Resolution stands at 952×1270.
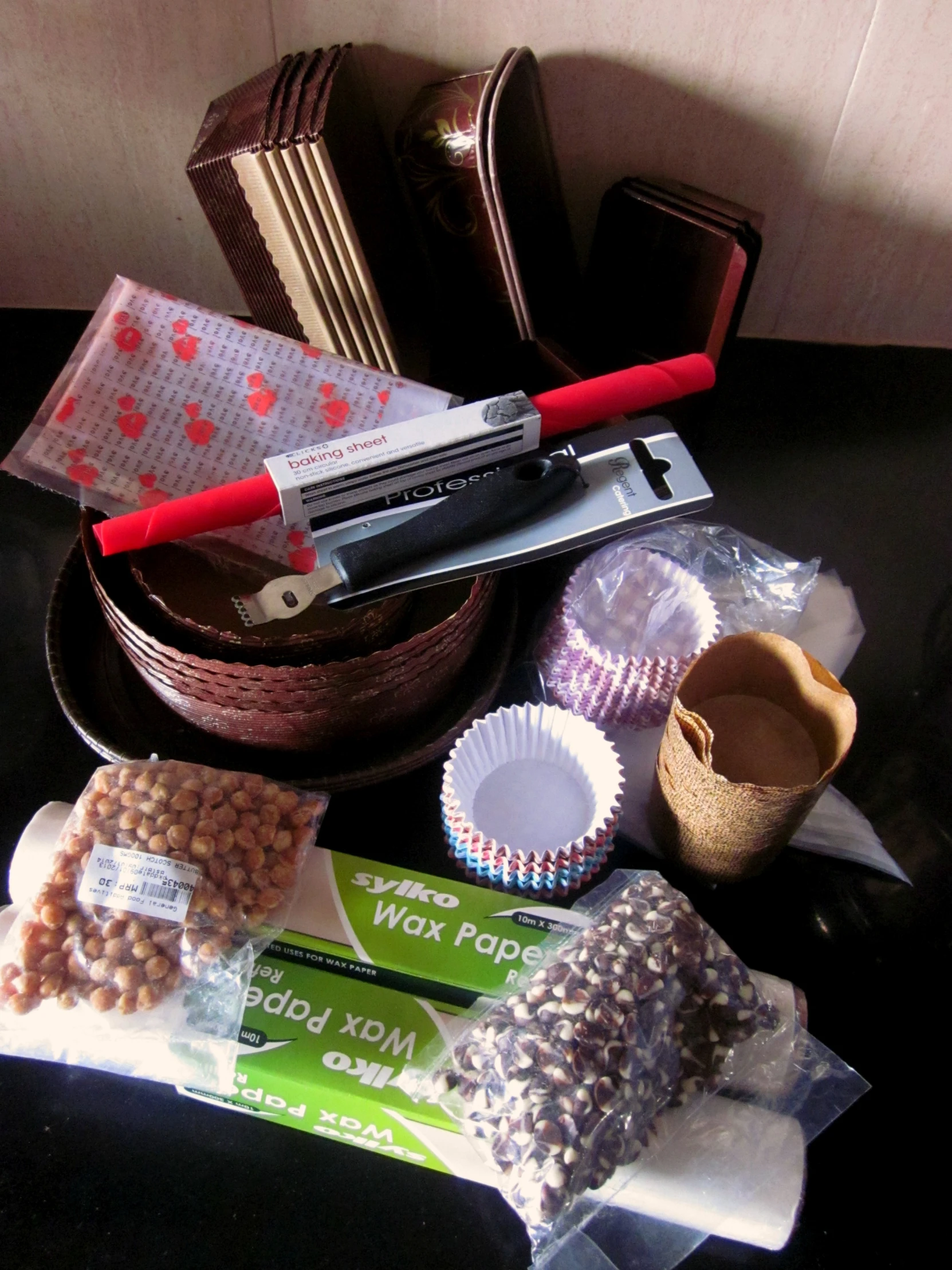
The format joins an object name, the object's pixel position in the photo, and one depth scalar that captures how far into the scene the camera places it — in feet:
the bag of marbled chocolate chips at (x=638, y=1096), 1.43
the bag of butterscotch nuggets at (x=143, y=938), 1.56
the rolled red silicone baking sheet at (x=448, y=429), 1.74
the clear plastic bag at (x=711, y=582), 2.10
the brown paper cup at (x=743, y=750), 1.63
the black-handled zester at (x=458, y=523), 1.74
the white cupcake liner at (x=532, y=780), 1.86
